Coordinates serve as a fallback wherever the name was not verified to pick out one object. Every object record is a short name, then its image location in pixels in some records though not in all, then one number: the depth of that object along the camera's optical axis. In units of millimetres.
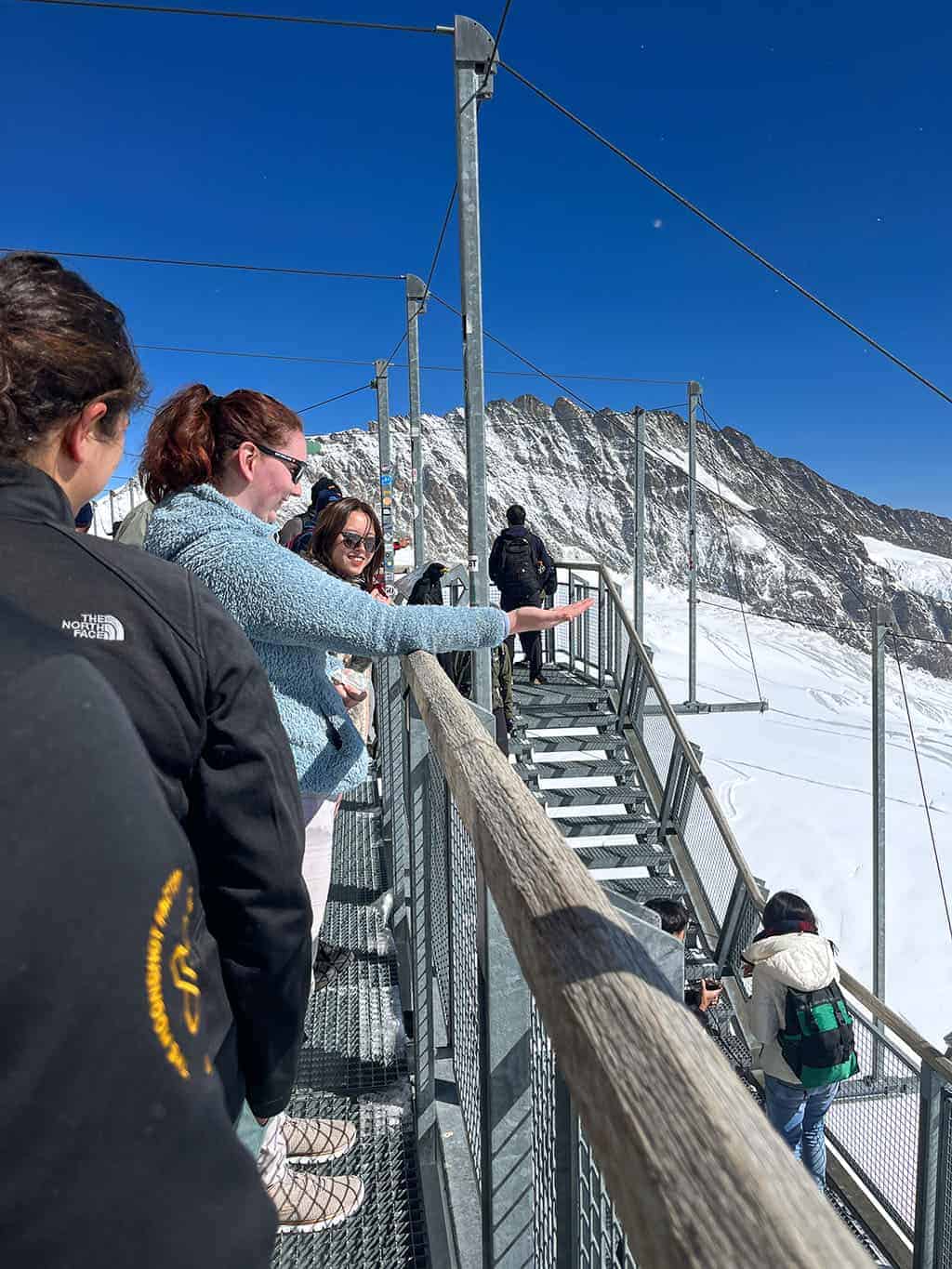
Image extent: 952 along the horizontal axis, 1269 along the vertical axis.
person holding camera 6184
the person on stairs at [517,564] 10047
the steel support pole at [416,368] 10859
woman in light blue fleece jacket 1756
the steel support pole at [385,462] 12812
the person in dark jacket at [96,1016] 455
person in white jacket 4660
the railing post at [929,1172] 4801
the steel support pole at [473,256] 5477
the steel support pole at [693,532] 14375
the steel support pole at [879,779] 9227
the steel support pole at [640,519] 13266
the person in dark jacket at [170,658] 877
